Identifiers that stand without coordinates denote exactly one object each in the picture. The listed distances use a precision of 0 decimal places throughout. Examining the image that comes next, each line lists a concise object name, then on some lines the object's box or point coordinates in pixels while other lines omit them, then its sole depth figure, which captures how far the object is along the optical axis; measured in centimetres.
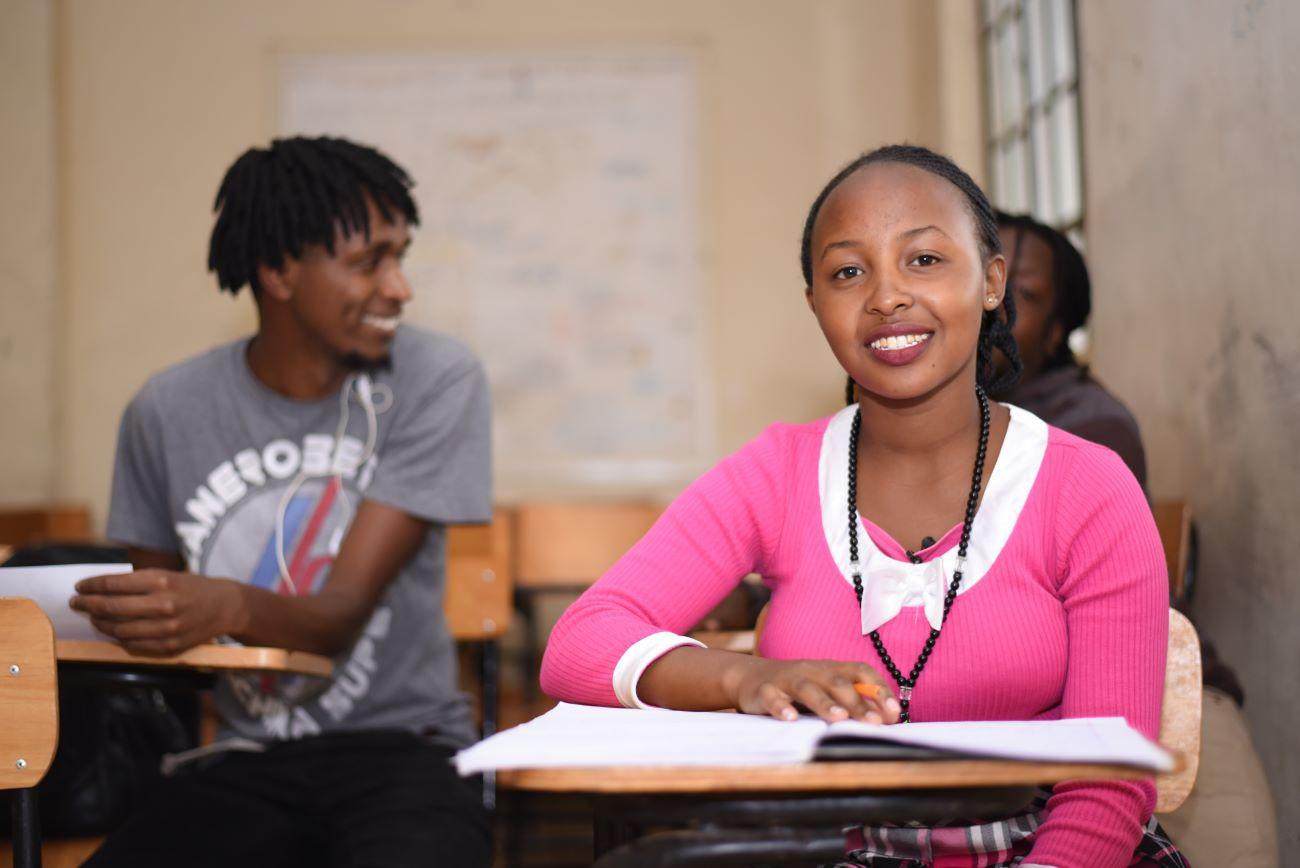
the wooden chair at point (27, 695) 138
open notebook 83
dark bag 194
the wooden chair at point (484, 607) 295
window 374
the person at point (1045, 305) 231
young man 177
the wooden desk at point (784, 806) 85
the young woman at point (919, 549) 120
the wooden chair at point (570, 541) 421
